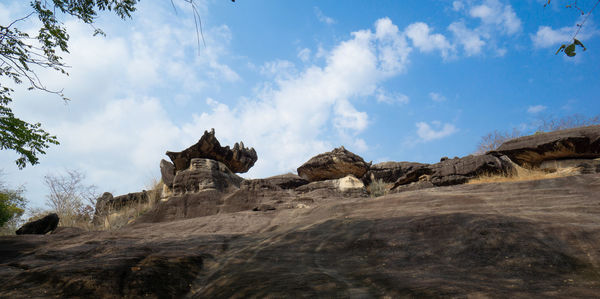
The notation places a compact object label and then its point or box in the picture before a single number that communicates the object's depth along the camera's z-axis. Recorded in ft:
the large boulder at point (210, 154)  47.19
